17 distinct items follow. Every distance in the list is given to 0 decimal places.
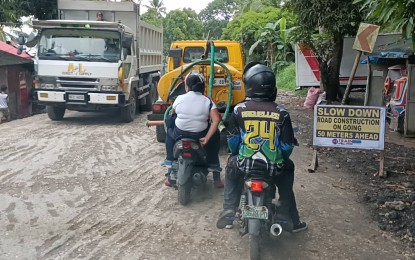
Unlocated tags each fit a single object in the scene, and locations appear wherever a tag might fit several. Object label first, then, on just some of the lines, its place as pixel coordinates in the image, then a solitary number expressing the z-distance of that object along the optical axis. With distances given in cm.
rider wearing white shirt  583
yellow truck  794
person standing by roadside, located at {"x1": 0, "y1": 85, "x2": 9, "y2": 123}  1442
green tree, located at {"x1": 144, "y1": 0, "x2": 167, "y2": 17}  5628
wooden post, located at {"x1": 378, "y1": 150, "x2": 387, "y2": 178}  714
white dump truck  1160
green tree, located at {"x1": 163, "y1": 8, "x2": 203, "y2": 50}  5041
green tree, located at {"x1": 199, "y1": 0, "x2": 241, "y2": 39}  7319
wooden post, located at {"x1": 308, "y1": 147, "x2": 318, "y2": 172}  753
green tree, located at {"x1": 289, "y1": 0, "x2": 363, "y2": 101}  1276
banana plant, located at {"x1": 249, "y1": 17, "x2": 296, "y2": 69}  2257
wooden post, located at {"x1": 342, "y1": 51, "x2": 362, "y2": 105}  912
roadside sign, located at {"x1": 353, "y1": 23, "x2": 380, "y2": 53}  848
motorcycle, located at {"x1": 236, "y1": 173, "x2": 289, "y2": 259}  419
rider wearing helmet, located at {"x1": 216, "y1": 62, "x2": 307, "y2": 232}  438
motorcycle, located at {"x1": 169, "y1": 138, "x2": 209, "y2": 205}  568
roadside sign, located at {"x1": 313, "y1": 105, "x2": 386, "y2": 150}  700
